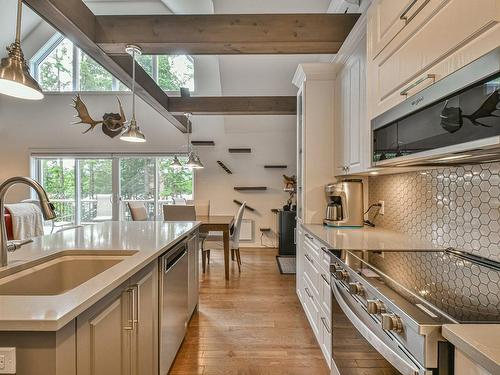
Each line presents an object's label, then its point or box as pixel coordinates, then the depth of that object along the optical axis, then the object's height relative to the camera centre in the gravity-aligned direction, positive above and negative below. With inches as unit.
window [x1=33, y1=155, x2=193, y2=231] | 239.1 +4.9
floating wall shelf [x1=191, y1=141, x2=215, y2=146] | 231.3 +37.4
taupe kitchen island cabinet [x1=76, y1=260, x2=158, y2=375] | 37.6 -22.4
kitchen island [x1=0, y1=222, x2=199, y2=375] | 31.4 -16.3
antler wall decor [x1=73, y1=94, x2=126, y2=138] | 157.8 +39.6
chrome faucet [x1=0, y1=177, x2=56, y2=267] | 47.8 -2.5
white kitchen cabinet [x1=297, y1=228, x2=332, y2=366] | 73.2 -30.0
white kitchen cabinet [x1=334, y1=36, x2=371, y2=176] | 78.9 +22.5
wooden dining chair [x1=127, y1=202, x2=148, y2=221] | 173.5 -13.5
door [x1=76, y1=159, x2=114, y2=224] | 239.0 +1.4
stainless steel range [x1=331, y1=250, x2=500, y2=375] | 31.0 -14.3
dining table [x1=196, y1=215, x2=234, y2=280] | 146.4 -19.8
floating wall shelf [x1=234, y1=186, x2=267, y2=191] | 233.5 +1.0
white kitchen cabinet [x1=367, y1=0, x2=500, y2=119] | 36.0 +22.3
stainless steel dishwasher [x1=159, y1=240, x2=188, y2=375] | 67.1 -29.9
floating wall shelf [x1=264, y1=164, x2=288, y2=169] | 232.2 +18.6
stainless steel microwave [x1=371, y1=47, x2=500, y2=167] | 33.5 +9.8
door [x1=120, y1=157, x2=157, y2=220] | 239.3 +7.1
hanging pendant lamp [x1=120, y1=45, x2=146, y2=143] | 103.9 +20.5
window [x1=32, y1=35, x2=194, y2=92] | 233.9 +98.3
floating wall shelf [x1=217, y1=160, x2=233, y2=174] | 231.7 +18.0
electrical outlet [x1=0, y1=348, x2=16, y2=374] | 30.7 -18.2
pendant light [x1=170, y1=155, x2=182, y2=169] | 185.2 +16.5
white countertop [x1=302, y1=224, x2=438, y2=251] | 66.8 -13.3
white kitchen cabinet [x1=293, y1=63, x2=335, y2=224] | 107.2 +18.7
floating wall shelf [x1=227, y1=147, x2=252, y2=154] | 231.3 +31.6
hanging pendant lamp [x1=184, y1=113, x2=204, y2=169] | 174.8 +16.7
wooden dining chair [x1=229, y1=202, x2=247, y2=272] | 160.9 -27.3
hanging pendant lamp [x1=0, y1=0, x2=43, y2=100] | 42.3 +17.7
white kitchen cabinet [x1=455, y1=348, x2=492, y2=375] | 25.5 -16.6
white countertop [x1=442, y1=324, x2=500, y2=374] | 23.9 -14.0
